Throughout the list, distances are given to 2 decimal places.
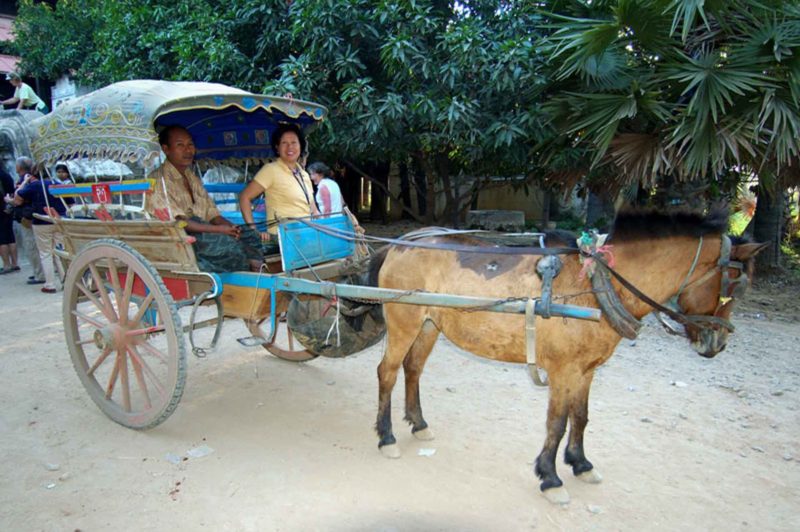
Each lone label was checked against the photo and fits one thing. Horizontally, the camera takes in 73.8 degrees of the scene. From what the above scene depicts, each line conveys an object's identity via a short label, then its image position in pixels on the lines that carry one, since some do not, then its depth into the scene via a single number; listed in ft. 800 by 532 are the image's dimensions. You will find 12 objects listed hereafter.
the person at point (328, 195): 19.57
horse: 9.50
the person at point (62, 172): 27.66
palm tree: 15.43
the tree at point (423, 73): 20.54
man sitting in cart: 12.35
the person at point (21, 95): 40.67
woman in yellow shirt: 13.20
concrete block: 42.98
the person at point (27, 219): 28.09
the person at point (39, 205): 27.40
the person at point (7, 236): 31.12
